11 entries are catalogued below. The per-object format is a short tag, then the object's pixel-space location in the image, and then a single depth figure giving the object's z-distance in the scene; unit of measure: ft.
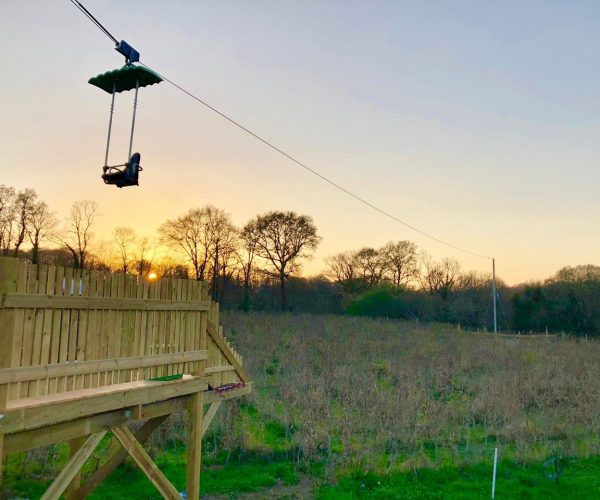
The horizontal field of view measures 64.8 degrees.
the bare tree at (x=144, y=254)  119.03
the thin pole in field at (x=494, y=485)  26.58
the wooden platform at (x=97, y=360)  13.42
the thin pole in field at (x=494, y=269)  98.02
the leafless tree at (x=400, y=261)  143.74
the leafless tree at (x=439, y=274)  147.54
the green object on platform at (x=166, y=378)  18.16
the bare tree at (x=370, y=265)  141.69
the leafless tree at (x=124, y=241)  115.66
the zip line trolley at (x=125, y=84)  18.40
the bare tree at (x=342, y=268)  142.41
